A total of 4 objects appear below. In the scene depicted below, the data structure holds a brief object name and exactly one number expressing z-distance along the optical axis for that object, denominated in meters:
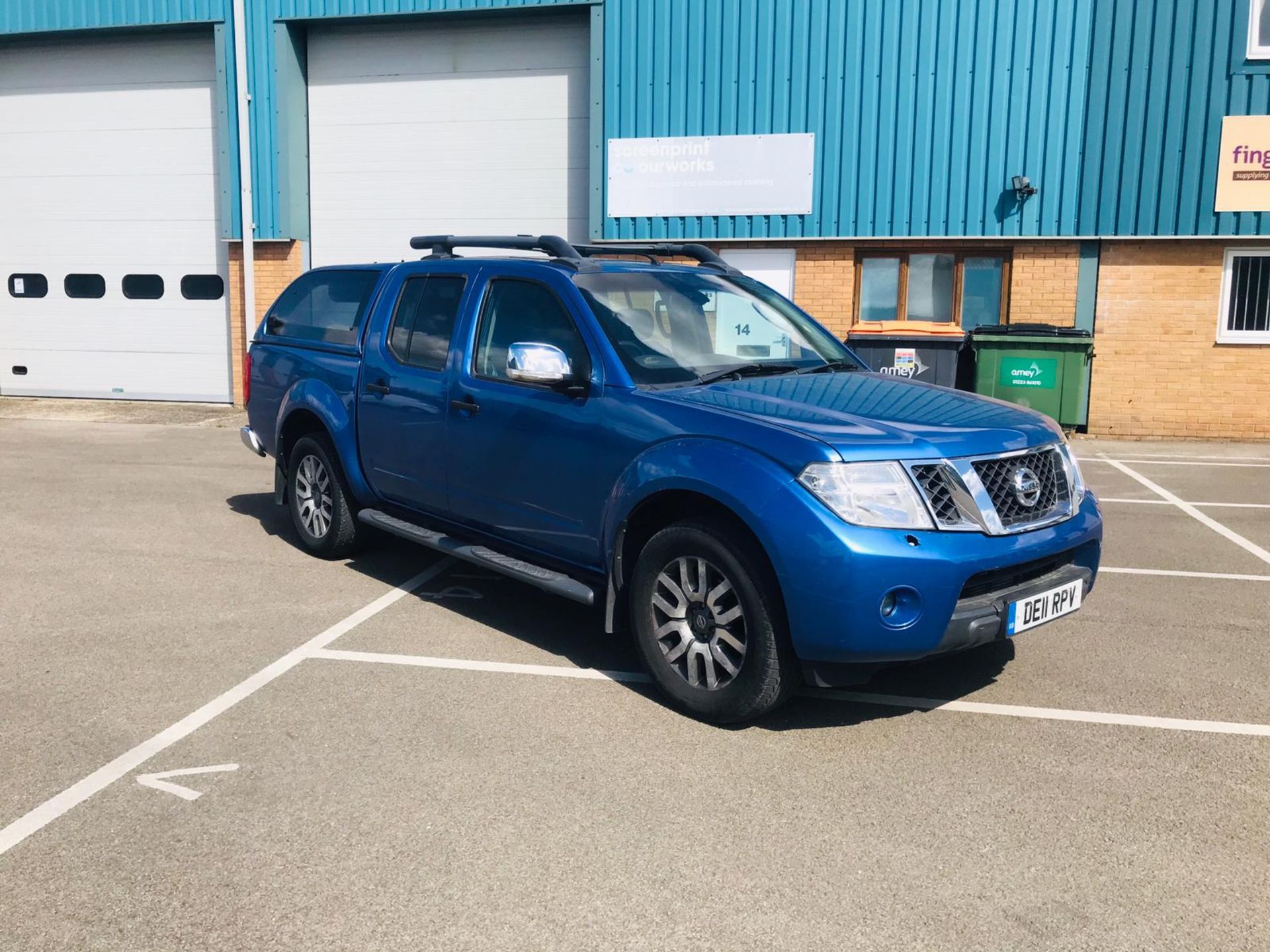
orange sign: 12.60
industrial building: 12.95
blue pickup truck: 3.88
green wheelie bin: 12.48
